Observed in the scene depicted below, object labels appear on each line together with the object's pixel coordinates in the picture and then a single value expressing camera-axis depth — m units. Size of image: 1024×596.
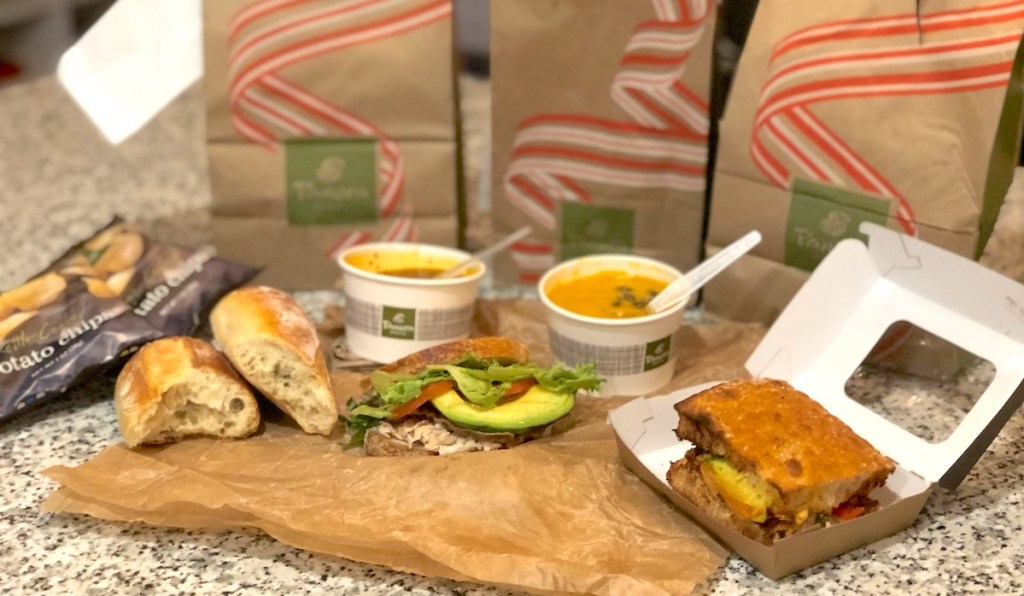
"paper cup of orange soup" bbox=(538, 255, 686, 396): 1.07
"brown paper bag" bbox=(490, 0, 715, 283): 1.19
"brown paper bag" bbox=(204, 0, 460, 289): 1.23
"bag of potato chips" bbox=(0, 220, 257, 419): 1.04
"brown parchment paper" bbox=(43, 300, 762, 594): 0.82
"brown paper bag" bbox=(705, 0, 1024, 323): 1.02
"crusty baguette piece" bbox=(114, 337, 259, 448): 0.96
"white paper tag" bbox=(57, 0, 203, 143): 1.25
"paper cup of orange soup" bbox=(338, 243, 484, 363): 1.13
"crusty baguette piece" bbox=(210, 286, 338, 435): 1.00
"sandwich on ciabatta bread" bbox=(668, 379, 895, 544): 0.80
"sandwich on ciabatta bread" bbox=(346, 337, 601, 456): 0.96
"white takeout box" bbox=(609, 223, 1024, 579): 0.86
